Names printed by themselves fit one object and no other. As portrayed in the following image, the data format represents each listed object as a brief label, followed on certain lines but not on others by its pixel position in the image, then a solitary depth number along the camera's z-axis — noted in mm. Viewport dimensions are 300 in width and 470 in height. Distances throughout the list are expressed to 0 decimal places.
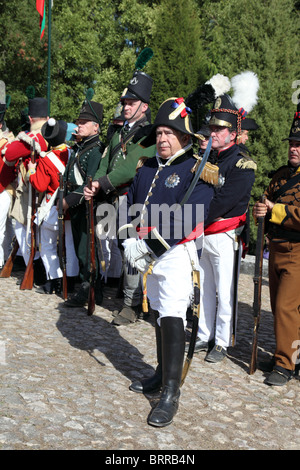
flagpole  15409
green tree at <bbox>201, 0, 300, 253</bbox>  12227
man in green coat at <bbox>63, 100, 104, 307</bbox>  6457
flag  14984
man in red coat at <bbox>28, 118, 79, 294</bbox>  6770
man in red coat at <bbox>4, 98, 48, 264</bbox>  7073
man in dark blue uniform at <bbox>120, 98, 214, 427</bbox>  3705
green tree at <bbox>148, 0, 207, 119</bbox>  15945
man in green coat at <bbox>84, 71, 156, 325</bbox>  5840
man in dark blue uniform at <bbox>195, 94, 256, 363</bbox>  4863
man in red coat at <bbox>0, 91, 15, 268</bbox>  7660
